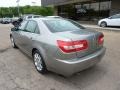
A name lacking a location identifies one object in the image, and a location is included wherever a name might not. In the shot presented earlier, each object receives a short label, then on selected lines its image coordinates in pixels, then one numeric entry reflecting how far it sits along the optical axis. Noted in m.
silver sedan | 1.97
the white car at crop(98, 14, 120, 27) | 8.13
